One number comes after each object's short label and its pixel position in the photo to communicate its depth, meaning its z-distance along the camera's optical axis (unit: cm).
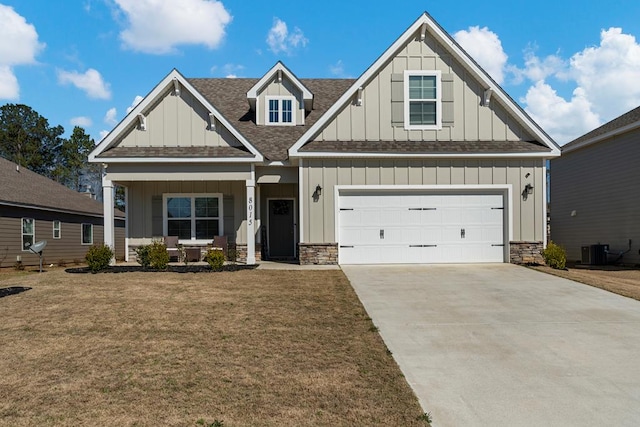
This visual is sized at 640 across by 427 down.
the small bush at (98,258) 1251
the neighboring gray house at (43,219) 1886
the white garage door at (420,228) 1385
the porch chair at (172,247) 1518
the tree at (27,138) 4522
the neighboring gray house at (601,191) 1675
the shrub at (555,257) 1288
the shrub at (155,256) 1264
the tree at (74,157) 4817
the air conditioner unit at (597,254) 1766
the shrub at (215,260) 1248
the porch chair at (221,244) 1518
